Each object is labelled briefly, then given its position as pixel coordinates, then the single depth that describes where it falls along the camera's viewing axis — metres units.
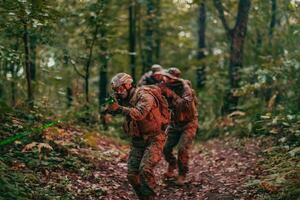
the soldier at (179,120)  10.67
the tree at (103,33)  14.41
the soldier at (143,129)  8.30
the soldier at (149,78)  11.68
